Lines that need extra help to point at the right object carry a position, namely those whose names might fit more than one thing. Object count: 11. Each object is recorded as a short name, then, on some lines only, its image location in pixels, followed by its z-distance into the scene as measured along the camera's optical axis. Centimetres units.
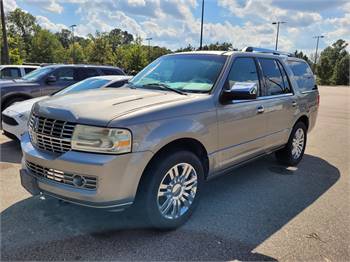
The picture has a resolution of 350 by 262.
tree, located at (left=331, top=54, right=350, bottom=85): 7538
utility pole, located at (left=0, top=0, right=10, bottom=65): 1984
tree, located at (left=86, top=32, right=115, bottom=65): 5056
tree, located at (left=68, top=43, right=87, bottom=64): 7309
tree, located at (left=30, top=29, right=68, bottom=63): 6731
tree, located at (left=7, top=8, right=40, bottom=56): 8012
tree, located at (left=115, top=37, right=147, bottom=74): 4338
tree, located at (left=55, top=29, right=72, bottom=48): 11512
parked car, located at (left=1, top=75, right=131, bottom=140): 616
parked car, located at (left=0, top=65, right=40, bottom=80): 1304
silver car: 290
